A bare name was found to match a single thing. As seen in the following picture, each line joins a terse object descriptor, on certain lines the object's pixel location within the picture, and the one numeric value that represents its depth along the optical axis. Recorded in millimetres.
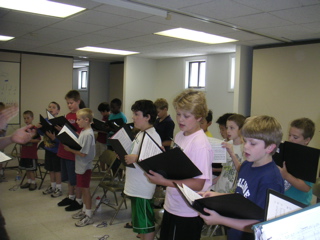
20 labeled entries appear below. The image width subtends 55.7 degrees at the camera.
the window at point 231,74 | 6785
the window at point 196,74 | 7582
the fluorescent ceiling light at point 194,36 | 4750
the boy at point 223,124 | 3212
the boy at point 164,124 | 4340
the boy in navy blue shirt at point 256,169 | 1438
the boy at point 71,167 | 4234
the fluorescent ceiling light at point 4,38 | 5618
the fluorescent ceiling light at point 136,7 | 3189
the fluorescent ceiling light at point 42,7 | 3433
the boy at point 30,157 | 5254
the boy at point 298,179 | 2076
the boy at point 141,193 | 2533
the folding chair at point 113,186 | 3884
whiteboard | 6887
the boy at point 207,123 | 3511
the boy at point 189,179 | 1910
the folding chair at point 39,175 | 5409
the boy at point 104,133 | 6152
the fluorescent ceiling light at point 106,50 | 6836
